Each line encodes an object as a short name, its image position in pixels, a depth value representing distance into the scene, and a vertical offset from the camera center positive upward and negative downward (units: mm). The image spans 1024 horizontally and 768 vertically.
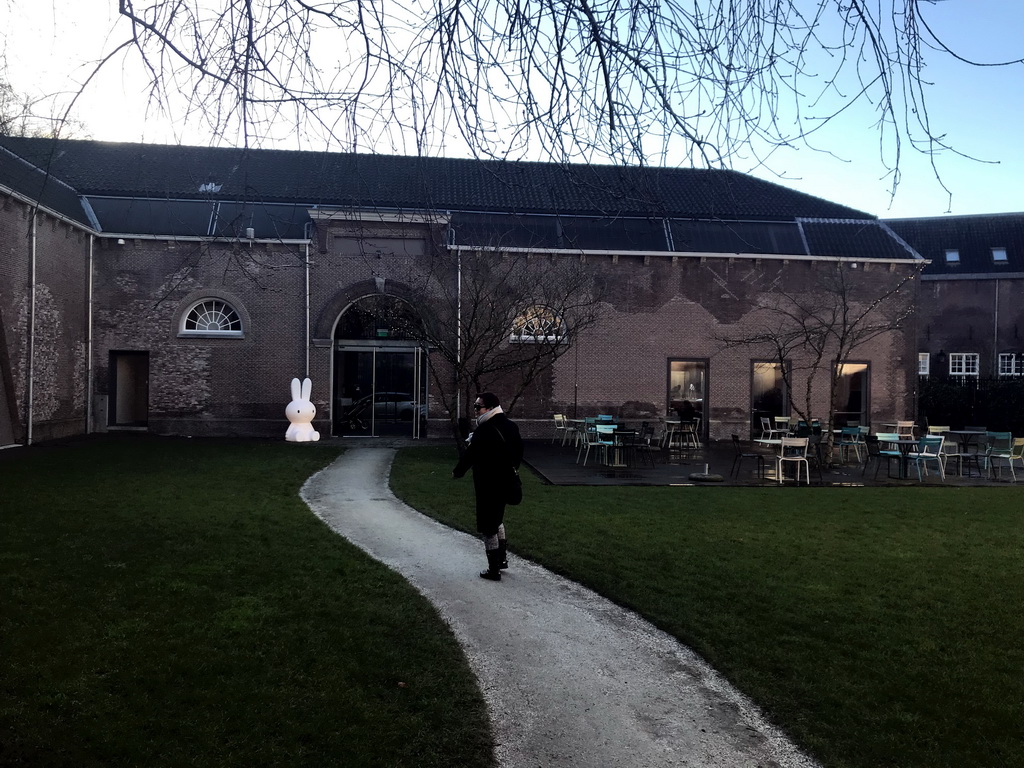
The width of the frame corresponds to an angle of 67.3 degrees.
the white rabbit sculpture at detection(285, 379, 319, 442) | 21953 -455
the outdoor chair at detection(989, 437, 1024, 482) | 15245 -1333
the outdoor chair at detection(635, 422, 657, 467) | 16806 -960
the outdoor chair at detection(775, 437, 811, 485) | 14011 -1026
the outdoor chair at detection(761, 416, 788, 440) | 22273 -892
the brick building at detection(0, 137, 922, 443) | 21875 +2679
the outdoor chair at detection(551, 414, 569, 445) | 22875 -897
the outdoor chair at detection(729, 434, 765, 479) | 15369 -1314
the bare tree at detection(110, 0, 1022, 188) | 3211 +1505
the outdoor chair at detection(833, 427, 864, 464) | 18266 -999
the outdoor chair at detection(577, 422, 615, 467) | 15985 -885
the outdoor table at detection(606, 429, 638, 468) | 16234 -1082
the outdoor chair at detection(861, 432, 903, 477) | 15078 -1020
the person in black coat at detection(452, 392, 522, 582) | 6969 -702
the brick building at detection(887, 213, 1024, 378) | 36219 +4869
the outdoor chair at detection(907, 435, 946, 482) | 14864 -1036
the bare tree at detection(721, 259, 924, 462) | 24672 +2867
